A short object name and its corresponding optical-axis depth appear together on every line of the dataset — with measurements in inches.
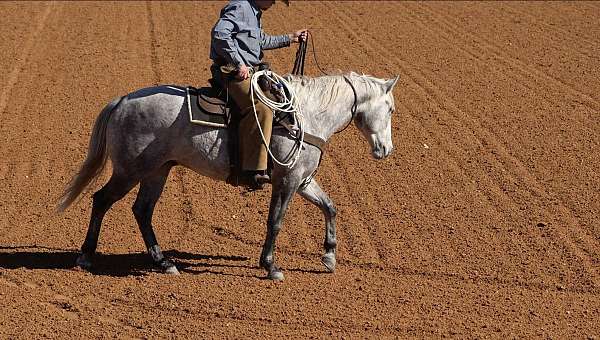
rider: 736.3
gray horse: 766.5
